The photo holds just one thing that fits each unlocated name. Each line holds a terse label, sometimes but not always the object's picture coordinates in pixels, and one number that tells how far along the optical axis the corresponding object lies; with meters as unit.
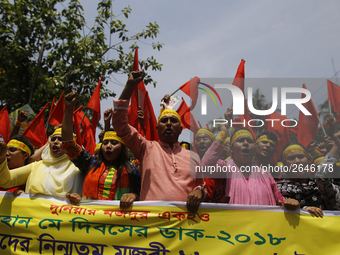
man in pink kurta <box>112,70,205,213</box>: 2.47
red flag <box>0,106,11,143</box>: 5.13
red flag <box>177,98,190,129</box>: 5.25
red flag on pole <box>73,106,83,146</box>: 3.93
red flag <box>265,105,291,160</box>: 4.44
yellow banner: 2.27
